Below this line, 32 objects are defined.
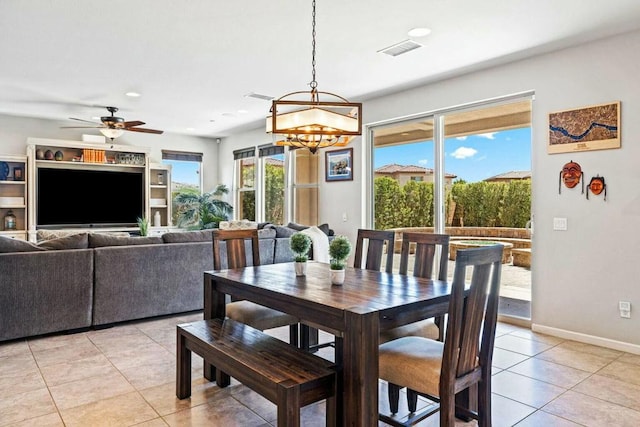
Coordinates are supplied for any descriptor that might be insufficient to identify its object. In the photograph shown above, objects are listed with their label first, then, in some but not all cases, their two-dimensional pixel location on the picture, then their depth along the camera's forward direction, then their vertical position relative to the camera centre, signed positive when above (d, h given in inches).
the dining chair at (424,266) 105.9 -15.3
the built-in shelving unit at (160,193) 336.5 +17.0
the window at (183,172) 355.3 +36.0
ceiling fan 246.5 +52.2
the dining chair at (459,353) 74.7 -27.3
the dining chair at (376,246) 133.9 -10.3
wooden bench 75.2 -29.8
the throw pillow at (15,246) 145.3 -11.1
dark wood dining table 77.5 -18.8
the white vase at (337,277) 103.9 -15.4
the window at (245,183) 341.7 +25.8
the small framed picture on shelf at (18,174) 280.2 +26.4
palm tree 335.6 +3.4
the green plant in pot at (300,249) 116.3 -9.6
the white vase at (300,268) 117.2 -14.9
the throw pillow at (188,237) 179.2 -9.7
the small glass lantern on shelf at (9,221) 279.6 -4.7
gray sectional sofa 146.2 -24.7
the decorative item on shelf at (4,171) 276.1 +28.1
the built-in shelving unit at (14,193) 276.4 +14.0
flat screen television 290.7 +11.8
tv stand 280.4 +36.1
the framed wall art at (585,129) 144.7 +30.4
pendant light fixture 102.7 +22.4
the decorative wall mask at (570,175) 153.1 +14.4
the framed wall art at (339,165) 246.2 +29.4
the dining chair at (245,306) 117.6 -26.5
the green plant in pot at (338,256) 104.2 -10.4
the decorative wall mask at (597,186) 147.2 +10.0
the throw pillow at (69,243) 154.1 -10.5
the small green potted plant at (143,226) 310.0 -8.8
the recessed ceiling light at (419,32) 139.9 +60.9
